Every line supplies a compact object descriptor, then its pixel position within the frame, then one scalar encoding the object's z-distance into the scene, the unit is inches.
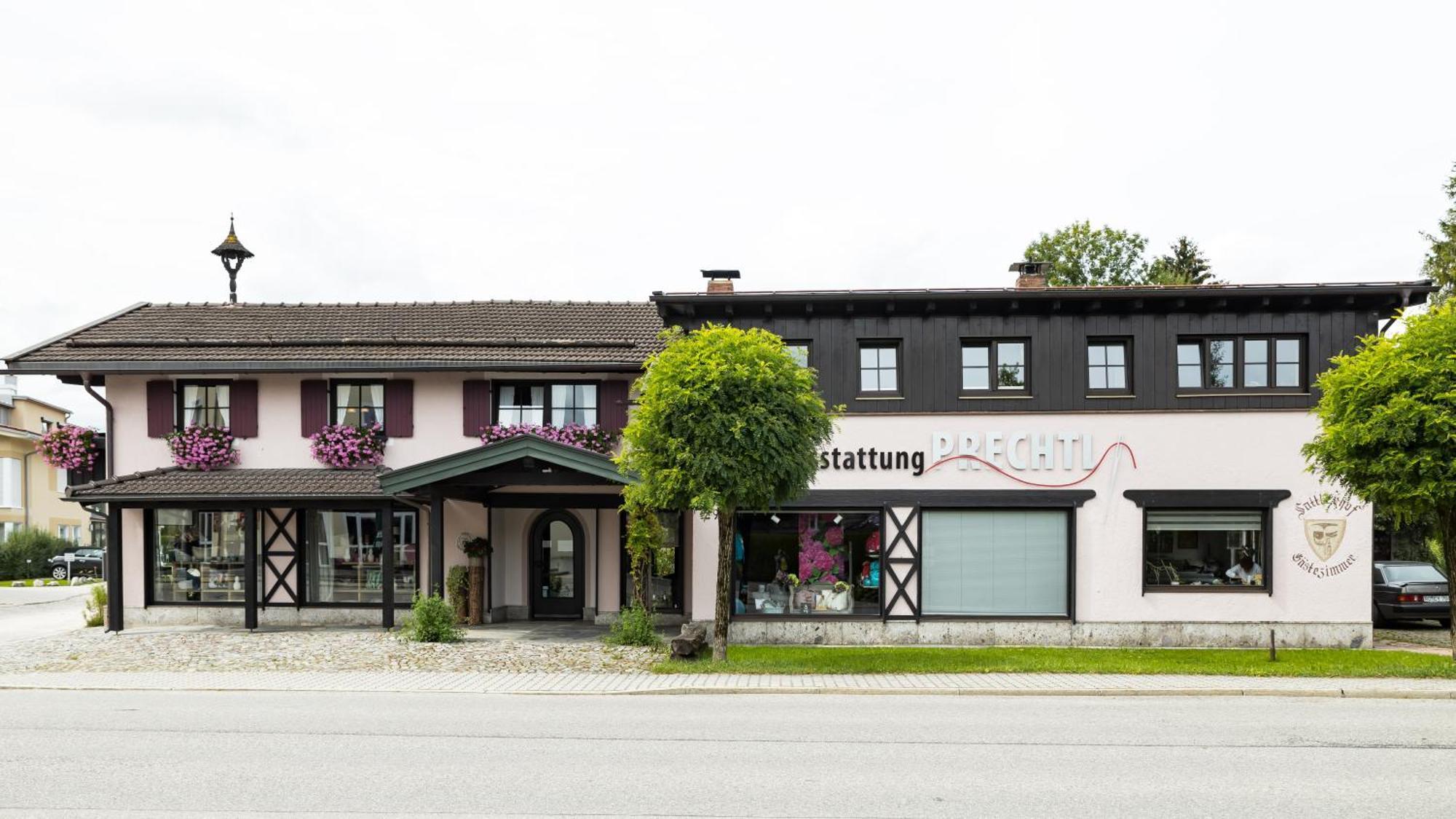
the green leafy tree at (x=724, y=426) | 586.9
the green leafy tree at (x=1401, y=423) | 565.6
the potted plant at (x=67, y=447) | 855.1
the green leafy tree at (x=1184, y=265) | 1888.5
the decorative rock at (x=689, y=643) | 626.8
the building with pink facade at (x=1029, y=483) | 729.6
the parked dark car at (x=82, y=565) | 1673.2
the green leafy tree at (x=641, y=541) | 734.5
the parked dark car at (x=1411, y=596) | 840.3
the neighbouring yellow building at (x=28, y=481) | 1814.7
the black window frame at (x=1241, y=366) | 735.7
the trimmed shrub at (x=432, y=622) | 697.0
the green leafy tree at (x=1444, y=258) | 1298.0
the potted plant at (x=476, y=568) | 808.3
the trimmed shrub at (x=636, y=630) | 693.3
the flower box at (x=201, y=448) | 840.3
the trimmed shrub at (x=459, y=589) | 803.4
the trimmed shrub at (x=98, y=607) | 871.7
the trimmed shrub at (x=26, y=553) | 1670.8
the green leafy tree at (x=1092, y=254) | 1792.6
